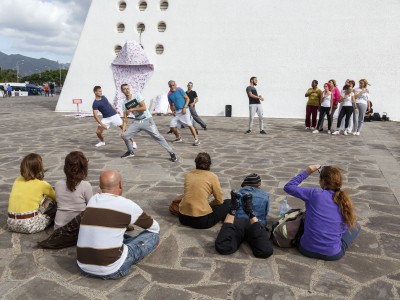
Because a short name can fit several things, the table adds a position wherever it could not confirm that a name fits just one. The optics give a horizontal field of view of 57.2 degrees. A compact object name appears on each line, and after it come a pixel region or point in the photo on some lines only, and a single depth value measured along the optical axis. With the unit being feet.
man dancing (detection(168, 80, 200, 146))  33.06
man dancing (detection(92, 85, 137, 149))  32.48
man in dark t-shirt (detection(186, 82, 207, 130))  42.78
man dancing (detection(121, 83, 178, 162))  26.76
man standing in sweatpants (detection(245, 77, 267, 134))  40.24
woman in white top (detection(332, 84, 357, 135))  39.73
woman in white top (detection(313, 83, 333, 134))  41.98
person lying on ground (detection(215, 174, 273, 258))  12.16
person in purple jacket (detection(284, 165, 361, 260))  11.33
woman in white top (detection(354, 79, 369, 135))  39.85
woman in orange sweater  13.82
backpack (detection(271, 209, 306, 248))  12.59
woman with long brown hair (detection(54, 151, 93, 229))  12.36
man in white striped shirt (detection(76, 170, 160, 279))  10.19
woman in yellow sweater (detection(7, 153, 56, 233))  13.15
